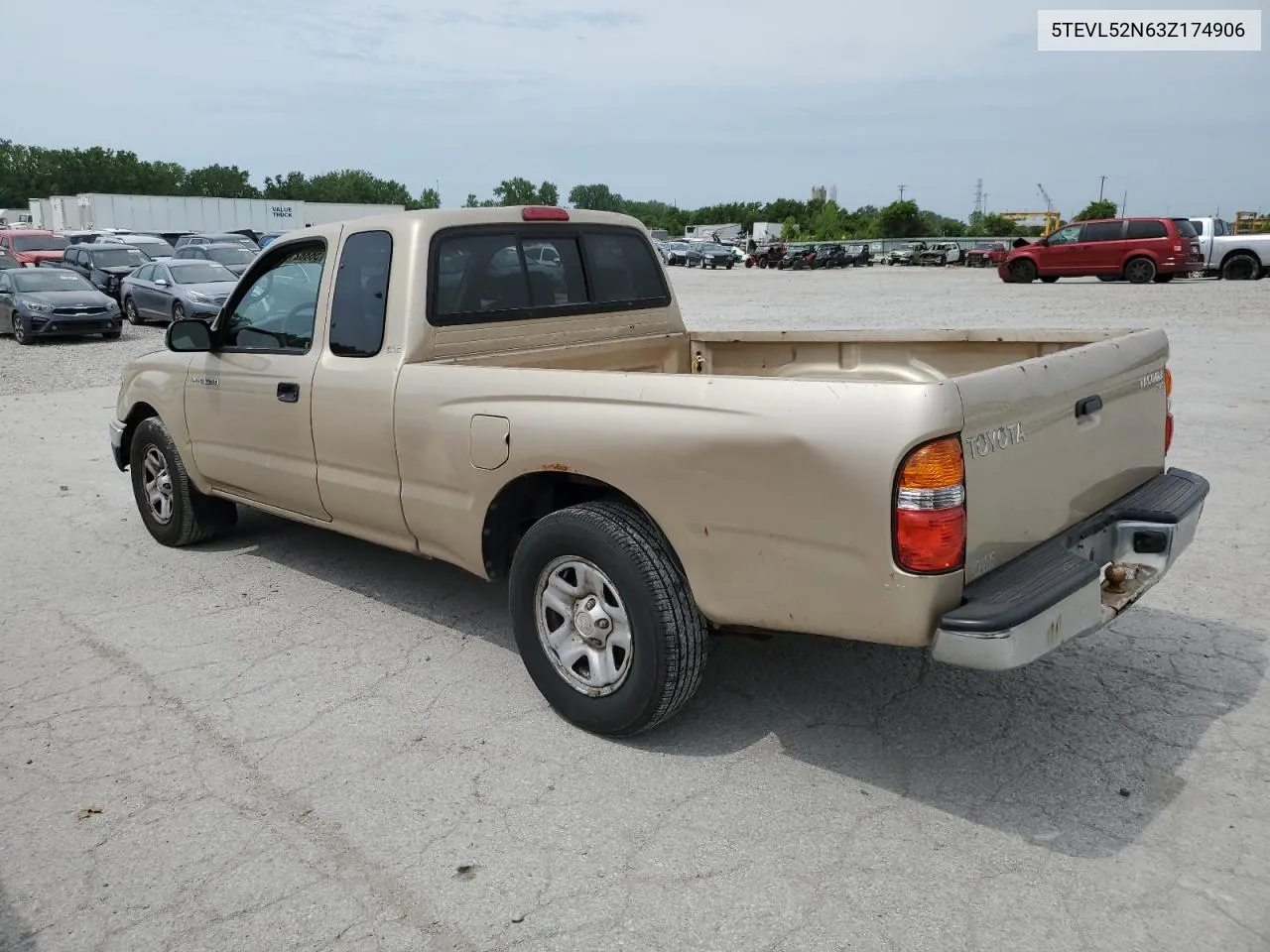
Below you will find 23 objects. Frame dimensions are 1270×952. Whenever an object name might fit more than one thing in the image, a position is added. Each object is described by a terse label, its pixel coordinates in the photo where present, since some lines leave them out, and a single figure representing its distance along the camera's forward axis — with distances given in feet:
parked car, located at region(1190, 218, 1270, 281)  91.56
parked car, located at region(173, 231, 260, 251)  93.71
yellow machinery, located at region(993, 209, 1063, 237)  227.20
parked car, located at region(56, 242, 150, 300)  79.17
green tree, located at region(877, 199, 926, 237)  261.44
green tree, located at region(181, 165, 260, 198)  428.15
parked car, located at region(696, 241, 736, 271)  181.78
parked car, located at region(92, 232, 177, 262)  93.50
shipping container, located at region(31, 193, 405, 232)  196.54
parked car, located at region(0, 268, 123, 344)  60.39
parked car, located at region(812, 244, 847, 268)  175.63
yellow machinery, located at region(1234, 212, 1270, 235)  170.31
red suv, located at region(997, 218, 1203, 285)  87.66
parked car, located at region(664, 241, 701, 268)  186.39
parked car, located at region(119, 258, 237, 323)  63.72
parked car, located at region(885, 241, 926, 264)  174.70
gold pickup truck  9.29
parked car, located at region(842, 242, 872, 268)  182.50
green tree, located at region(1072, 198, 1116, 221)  280.10
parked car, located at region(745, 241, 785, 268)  178.19
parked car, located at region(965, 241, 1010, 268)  156.87
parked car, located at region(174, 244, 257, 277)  83.25
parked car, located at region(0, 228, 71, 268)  94.07
